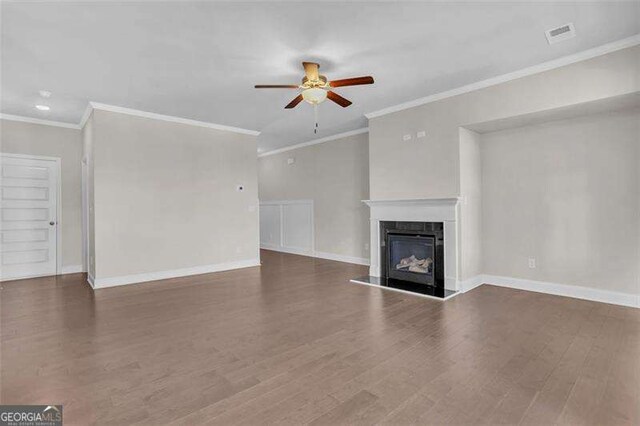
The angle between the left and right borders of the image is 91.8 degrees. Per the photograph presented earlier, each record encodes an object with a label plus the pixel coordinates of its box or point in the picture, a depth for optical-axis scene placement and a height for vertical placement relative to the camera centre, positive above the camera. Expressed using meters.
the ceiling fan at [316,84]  3.18 +1.36
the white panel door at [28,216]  5.21 +0.02
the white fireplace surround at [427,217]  4.26 -0.08
